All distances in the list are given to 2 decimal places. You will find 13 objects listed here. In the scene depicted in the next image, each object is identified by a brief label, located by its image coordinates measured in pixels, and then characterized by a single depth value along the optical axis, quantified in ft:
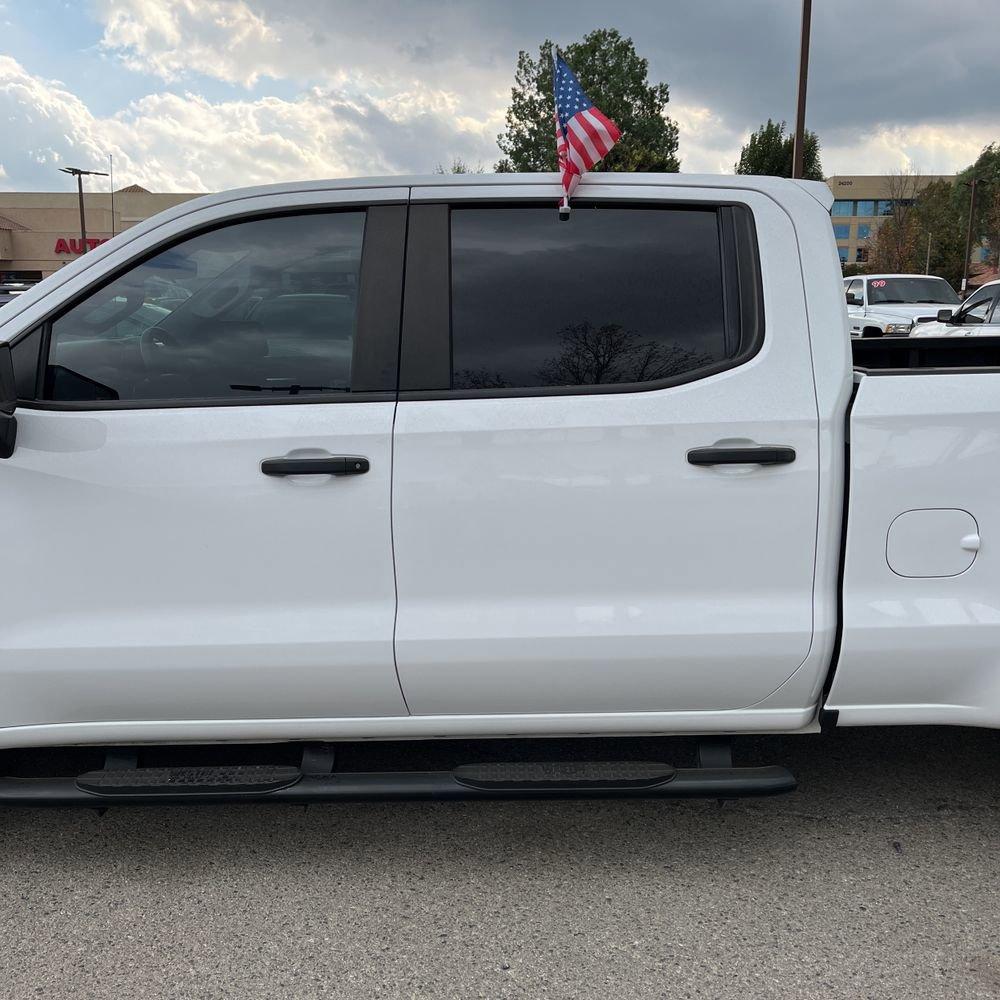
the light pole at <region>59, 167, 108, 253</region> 165.58
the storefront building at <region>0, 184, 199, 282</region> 175.32
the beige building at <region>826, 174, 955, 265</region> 300.81
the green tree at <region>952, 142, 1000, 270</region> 165.69
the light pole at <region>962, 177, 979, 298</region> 137.86
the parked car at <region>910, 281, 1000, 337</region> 41.32
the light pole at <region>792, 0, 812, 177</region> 49.52
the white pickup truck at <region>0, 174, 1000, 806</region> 7.97
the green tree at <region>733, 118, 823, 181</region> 162.50
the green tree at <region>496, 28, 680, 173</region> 179.63
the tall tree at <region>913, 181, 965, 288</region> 177.58
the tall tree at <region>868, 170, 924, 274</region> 176.35
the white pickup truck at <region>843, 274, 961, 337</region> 57.77
